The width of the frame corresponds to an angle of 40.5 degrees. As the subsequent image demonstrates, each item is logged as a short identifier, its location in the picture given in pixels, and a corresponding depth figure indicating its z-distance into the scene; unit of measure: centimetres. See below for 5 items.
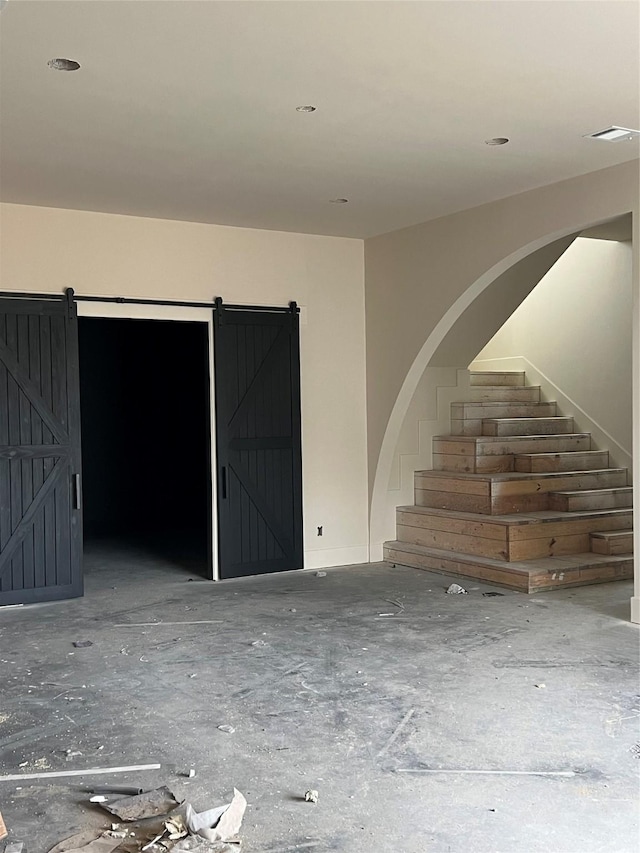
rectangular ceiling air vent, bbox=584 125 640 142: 469
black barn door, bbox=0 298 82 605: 623
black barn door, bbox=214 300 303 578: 711
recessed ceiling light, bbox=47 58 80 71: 374
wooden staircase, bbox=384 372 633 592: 670
